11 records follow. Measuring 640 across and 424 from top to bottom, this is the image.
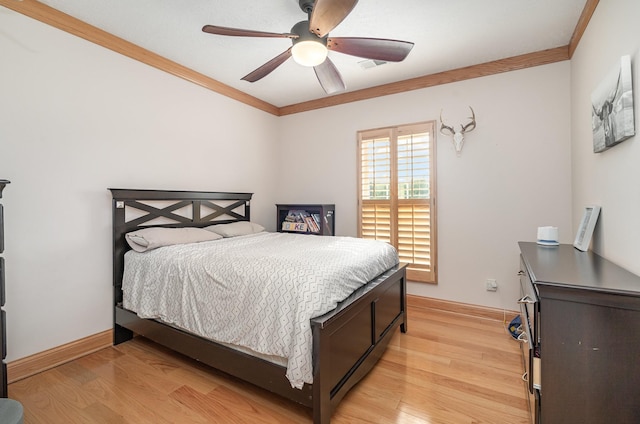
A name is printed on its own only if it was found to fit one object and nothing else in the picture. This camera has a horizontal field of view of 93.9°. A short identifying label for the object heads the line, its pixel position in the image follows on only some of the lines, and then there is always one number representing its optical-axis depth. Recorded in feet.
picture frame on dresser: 6.61
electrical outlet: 10.27
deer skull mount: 10.53
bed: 5.17
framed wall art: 4.89
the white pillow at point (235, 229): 10.65
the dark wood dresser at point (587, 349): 3.81
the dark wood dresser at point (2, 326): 5.39
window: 11.30
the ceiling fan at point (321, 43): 6.01
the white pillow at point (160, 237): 8.29
